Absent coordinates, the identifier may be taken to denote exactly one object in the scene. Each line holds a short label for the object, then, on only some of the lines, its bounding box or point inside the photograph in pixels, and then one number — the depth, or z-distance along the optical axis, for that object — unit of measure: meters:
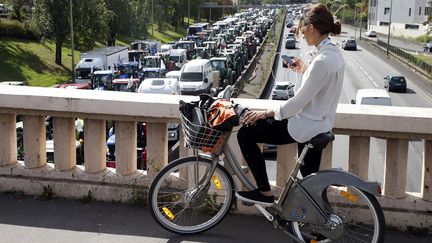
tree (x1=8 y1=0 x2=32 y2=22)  55.16
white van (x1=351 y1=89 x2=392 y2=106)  31.69
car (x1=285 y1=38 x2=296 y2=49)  85.38
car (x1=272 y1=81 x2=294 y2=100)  39.37
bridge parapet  5.05
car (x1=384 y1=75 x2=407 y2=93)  50.53
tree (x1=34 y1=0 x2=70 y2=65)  48.50
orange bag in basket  4.33
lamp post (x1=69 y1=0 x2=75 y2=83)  41.78
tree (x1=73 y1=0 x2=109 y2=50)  49.16
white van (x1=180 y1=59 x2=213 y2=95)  40.56
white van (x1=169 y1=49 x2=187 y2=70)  54.88
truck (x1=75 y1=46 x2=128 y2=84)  42.19
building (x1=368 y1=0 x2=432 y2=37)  104.82
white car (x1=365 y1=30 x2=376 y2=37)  114.45
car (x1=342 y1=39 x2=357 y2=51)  88.38
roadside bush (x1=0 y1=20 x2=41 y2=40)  53.78
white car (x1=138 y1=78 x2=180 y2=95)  33.97
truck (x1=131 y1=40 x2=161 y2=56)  60.06
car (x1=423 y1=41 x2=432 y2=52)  82.19
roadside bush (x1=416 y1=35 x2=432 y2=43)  94.62
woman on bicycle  4.10
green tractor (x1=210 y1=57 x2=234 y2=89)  48.16
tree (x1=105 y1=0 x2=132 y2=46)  63.97
